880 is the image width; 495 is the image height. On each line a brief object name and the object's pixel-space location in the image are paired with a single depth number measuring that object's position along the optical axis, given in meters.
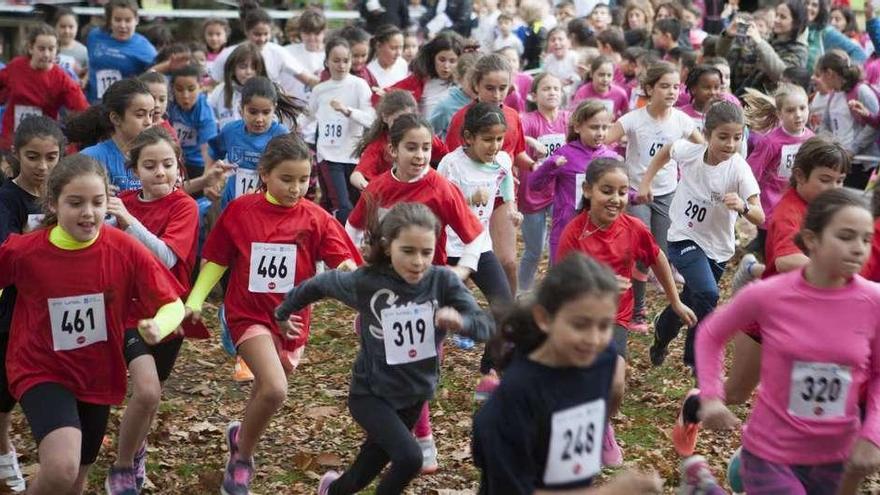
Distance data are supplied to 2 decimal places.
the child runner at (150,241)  10.84
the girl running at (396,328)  10.51
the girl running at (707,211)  15.32
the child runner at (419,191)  13.84
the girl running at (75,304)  10.30
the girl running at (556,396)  7.75
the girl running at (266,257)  12.03
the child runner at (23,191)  12.13
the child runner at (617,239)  13.13
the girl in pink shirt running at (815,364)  8.91
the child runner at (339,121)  22.09
